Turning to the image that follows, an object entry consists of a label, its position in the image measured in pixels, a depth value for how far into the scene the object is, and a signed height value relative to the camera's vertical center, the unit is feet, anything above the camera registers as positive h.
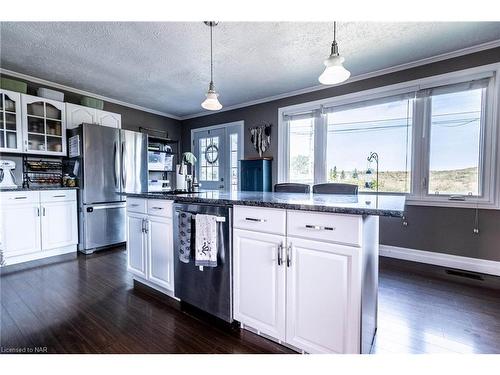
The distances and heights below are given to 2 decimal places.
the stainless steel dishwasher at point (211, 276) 5.45 -2.42
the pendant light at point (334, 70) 5.33 +2.57
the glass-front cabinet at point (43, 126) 10.22 +2.45
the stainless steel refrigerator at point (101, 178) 11.02 +0.10
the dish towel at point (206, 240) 5.53 -1.44
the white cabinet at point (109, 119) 12.60 +3.39
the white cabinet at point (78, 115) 11.48 +3.26
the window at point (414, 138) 8.71 +1.89
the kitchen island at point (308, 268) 3.91 -1.67
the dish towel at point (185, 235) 5.90 -1.41
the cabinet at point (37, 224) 9.07 -1.88
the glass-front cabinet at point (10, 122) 9.56 +2.40
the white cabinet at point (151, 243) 6.72 -1.92
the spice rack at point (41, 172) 10.88 +0.34
